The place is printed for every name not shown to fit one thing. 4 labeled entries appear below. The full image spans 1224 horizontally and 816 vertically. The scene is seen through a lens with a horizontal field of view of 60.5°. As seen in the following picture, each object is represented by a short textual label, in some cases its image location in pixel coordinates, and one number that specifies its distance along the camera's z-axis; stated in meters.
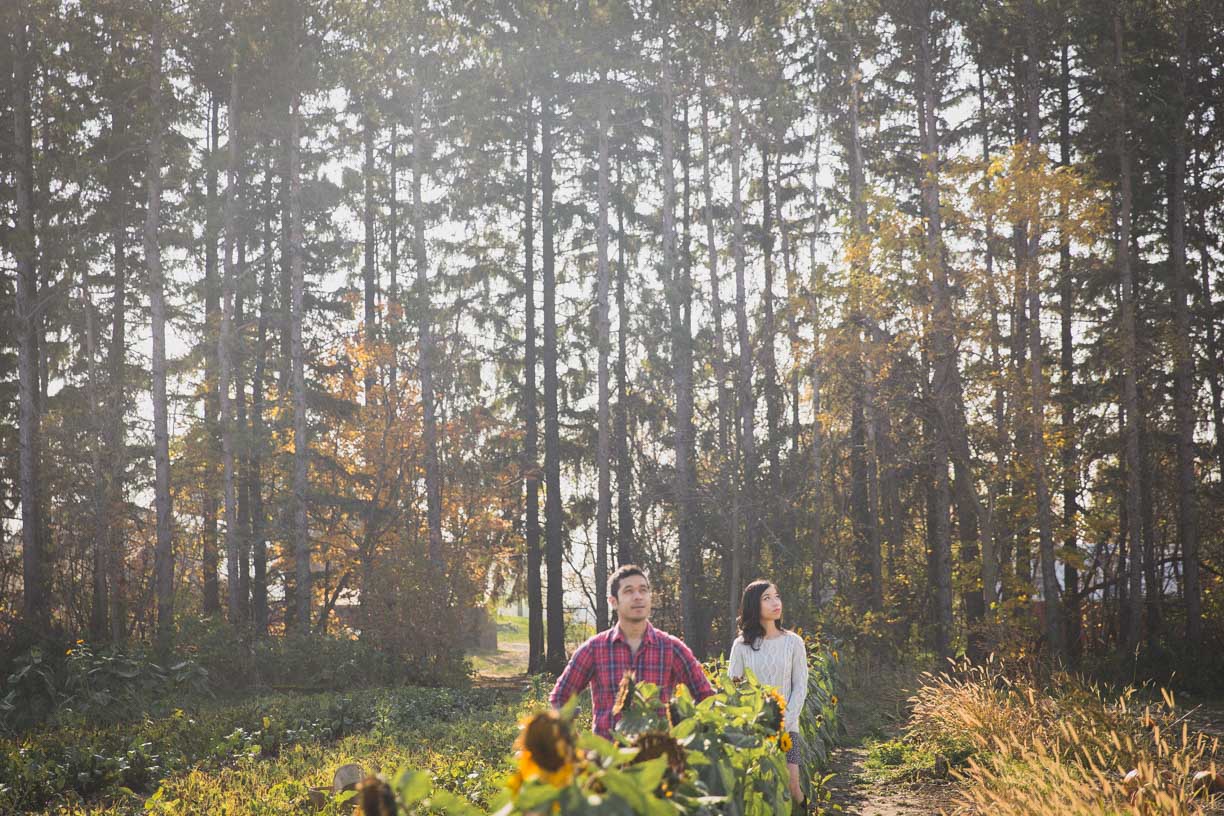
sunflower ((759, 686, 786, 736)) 5.35
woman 6.61
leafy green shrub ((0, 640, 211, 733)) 12.64
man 4.74
